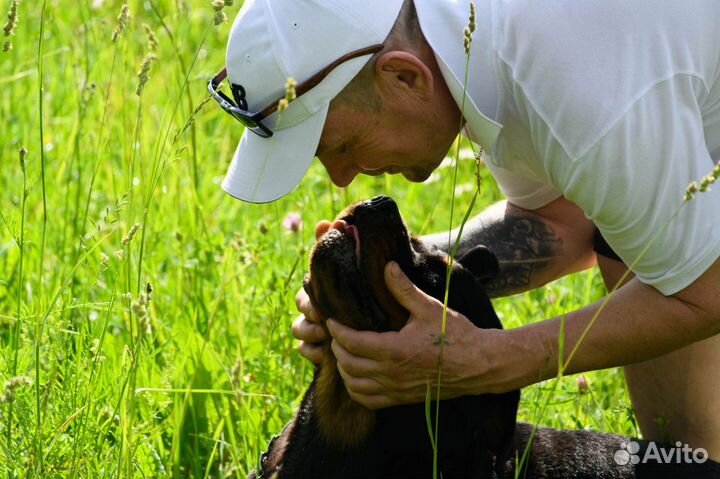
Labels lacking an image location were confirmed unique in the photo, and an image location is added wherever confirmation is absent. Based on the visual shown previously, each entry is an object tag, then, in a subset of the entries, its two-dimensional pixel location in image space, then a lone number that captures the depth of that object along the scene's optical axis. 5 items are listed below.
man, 4.85
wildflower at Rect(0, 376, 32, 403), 4.27
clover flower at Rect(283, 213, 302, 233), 7.71
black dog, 5.41
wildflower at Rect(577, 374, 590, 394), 6.48
